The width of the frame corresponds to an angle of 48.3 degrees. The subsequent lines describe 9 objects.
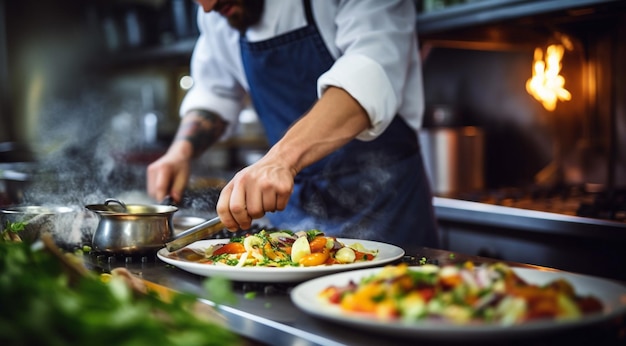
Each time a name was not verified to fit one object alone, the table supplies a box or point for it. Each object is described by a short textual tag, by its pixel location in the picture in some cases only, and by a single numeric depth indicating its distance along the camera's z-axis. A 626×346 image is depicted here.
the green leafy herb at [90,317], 0.72
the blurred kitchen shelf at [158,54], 4.48
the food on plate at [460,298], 0.89
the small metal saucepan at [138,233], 1.51
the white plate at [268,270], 1.21
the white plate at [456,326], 0.85
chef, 1.74
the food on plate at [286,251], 1.34
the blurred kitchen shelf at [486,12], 2.43
